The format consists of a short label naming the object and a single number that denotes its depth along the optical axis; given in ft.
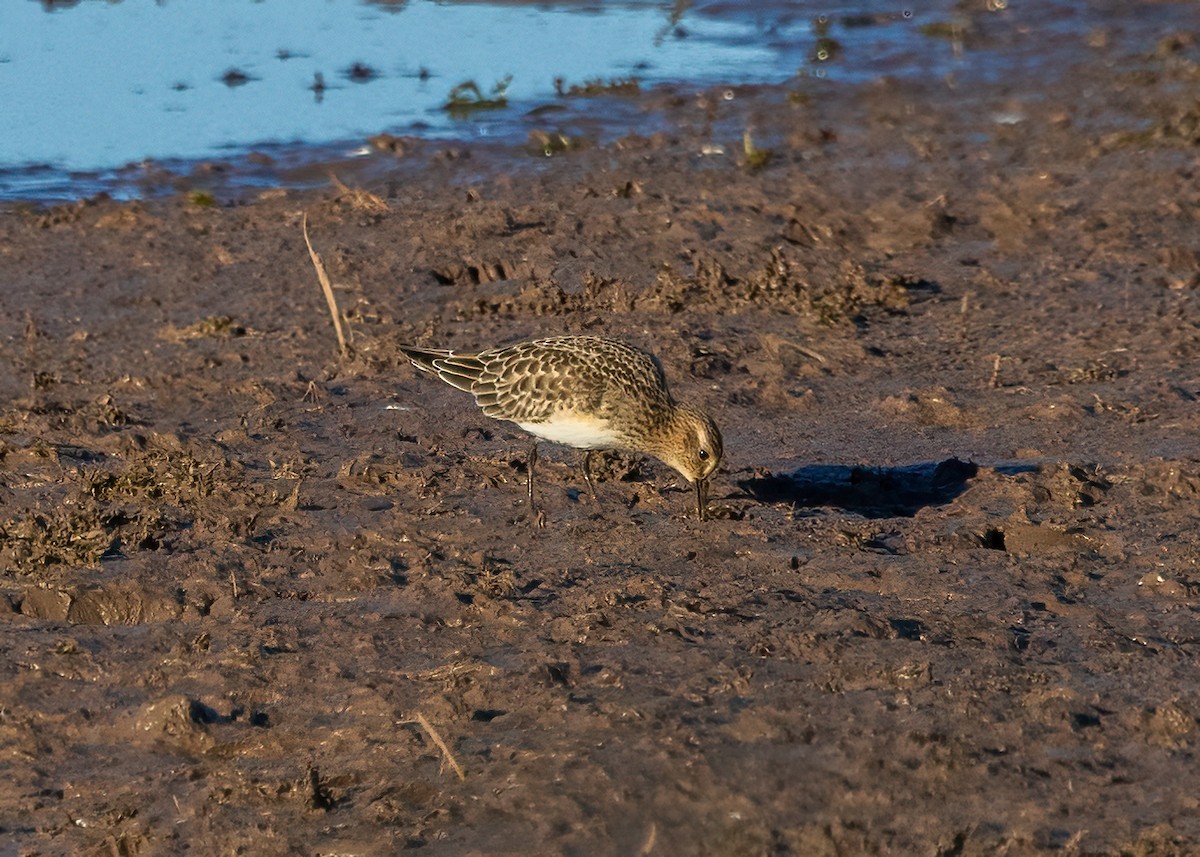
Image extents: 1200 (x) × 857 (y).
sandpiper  51.55
